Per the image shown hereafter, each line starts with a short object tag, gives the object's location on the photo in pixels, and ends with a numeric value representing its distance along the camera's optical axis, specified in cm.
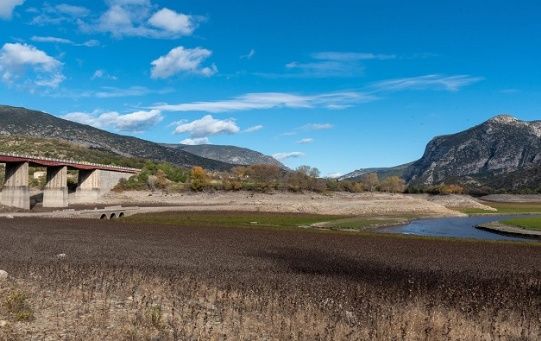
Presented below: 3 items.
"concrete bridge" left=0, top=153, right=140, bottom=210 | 9006
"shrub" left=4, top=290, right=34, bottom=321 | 1286
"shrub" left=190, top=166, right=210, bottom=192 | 13438
